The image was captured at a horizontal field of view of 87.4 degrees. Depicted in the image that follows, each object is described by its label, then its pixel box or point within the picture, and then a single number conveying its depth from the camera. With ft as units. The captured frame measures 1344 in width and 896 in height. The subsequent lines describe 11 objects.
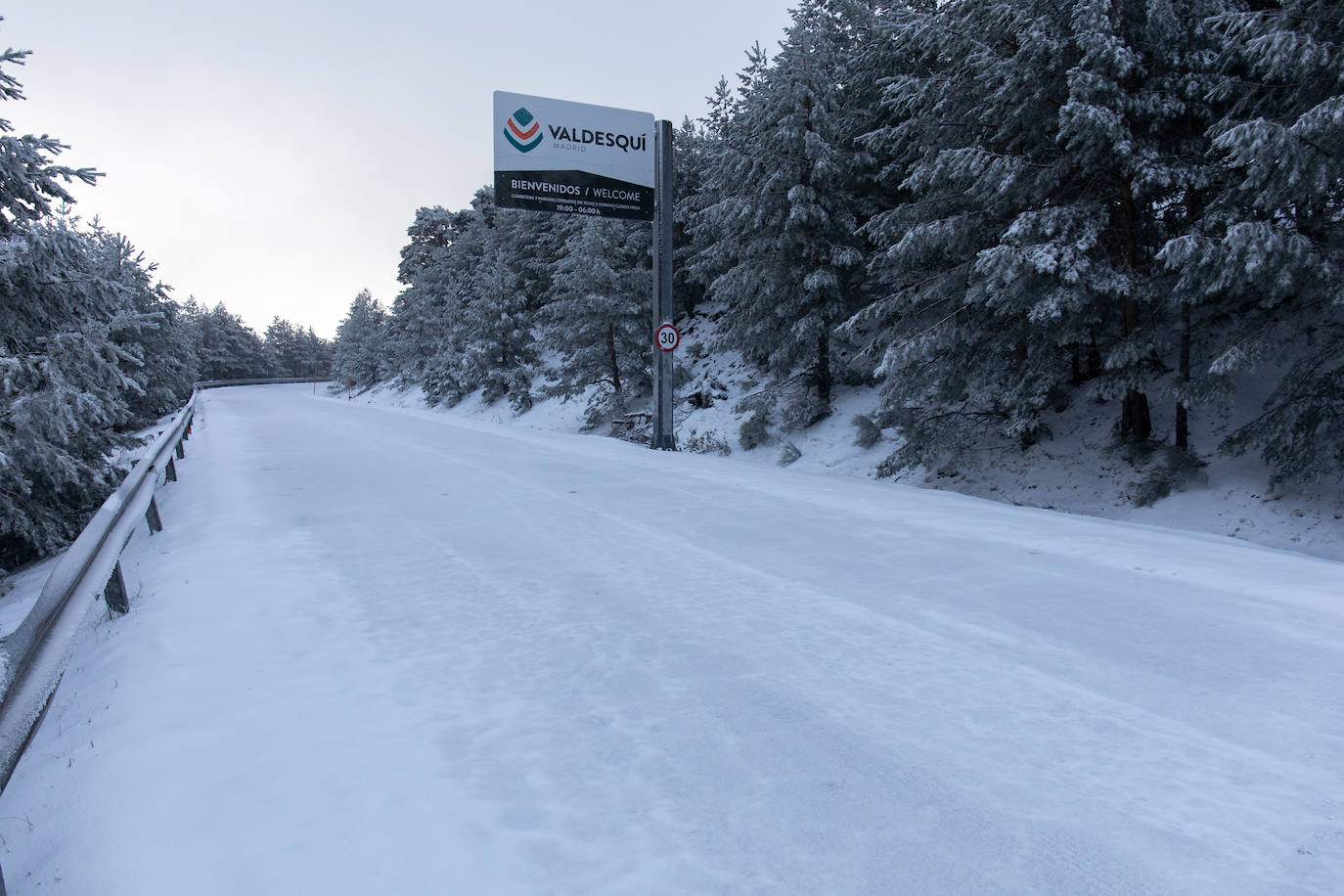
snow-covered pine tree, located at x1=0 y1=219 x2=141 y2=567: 27.68
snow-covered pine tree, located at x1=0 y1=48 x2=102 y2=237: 28.53
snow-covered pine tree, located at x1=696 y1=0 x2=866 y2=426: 52.26
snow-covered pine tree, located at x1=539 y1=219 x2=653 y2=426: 78.28
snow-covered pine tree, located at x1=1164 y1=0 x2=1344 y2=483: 24.47
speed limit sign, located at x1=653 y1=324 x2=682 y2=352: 45.75
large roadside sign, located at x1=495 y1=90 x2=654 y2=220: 44.78
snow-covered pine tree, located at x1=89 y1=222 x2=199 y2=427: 87.92
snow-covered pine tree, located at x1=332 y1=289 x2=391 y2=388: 217.36
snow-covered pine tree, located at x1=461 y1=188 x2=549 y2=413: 104.12
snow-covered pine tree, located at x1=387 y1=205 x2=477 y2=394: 127.75
